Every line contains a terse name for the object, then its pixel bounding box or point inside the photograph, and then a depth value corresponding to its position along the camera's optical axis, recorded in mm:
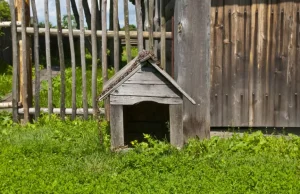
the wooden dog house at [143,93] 5453
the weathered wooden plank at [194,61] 6266
